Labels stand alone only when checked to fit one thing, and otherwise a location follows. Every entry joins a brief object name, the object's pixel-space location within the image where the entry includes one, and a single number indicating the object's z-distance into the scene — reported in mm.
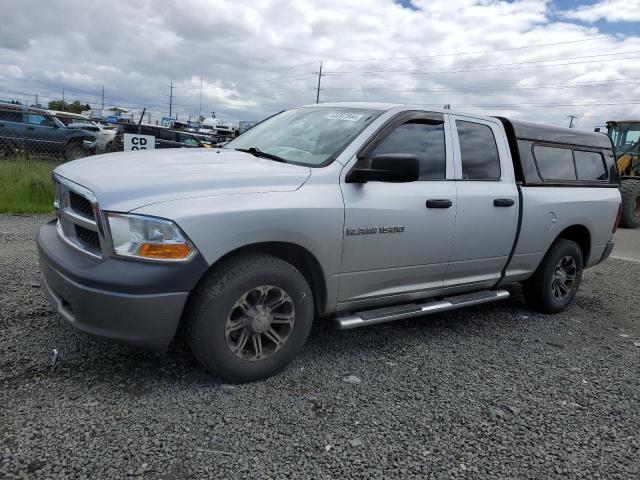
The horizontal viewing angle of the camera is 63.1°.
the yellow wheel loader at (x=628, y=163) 12430
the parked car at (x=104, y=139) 14898
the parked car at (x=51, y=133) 14232
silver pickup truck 2715
